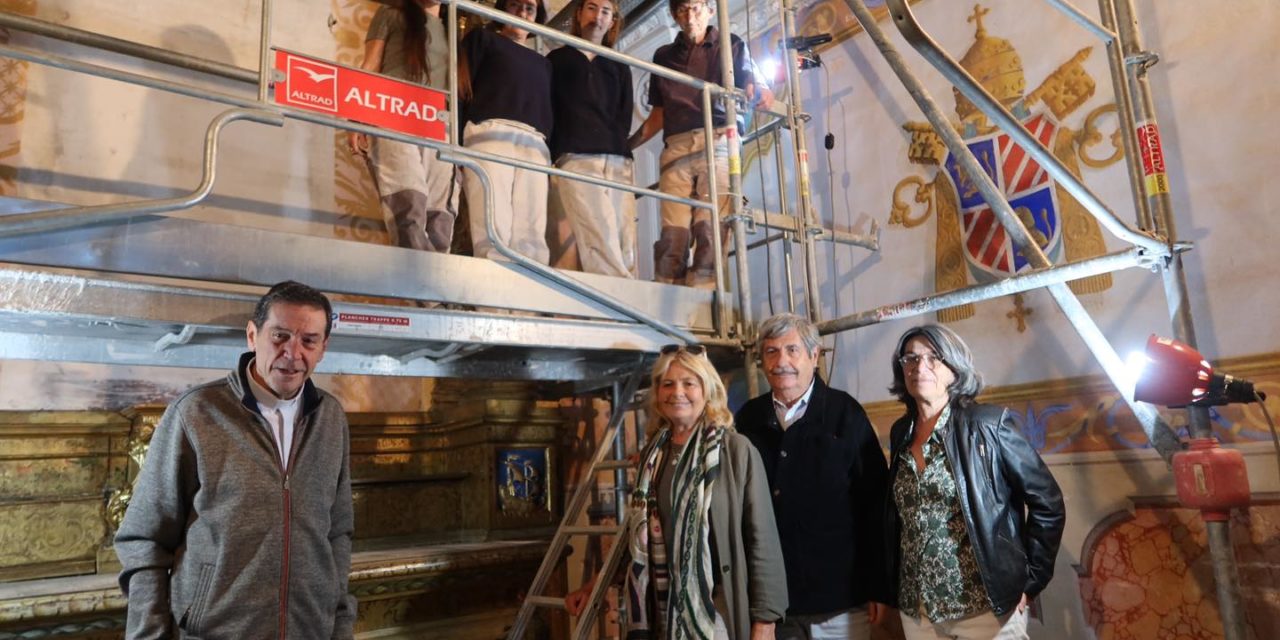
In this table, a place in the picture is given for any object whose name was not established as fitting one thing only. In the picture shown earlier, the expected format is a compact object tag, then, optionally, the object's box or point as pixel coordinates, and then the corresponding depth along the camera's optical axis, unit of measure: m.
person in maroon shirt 4.04
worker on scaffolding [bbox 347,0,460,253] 3.38
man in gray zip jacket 1.83
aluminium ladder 3.00
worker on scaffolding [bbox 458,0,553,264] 3.61
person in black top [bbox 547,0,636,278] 3.83
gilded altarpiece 3.42
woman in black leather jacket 2.24
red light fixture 2.28
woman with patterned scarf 2.26
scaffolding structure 2.25
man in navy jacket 2.45
